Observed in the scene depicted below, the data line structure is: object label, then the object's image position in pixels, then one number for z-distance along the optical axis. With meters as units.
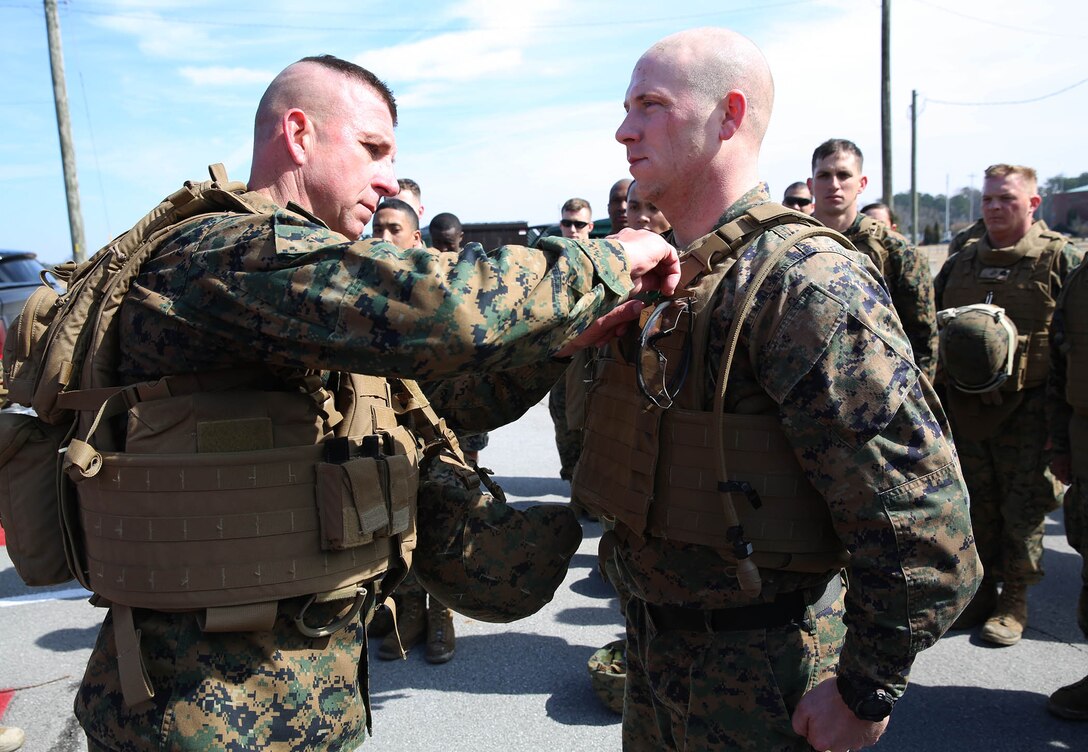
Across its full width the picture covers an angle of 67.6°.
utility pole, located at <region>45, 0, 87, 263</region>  15.77
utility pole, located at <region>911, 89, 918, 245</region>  34.42
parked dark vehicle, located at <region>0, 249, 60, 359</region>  8.25
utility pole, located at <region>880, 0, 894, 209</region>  16.12
